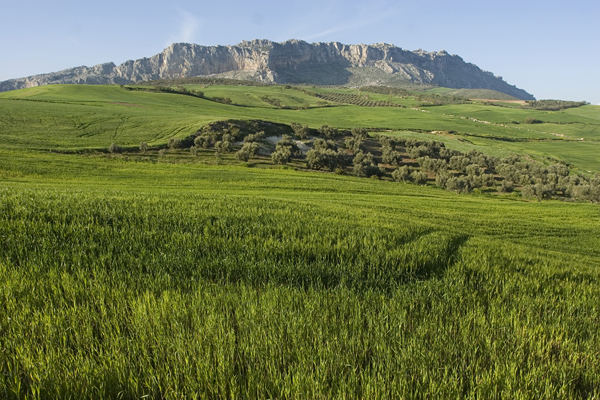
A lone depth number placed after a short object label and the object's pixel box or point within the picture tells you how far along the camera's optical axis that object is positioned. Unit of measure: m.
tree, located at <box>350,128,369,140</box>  63.61
